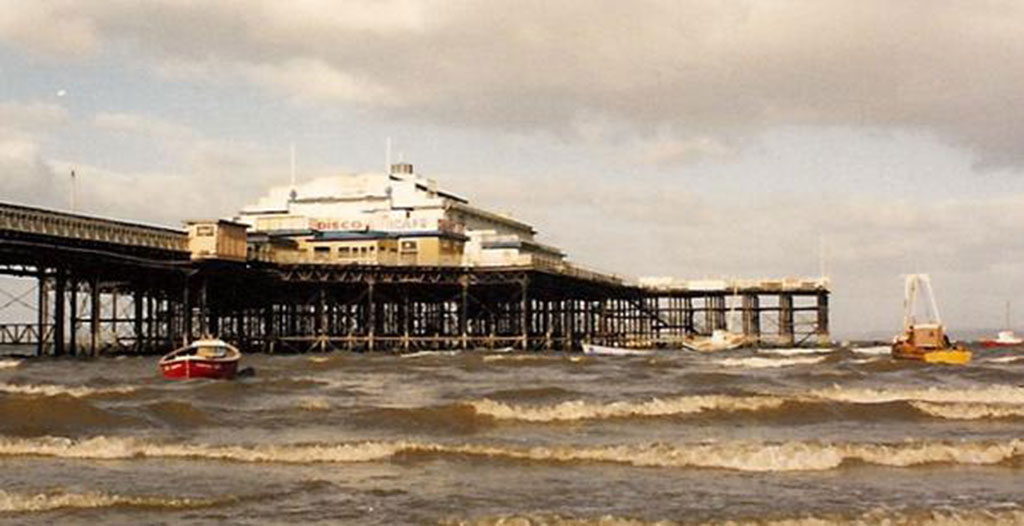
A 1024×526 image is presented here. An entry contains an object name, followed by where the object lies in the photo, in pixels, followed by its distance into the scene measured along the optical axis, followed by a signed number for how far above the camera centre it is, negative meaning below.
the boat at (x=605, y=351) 79.83 -3.12
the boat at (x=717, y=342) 98.21 -3.13
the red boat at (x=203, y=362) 45.28 -2.06
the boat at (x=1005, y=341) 125.38 -3.93
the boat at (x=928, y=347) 64.00 -2.41
